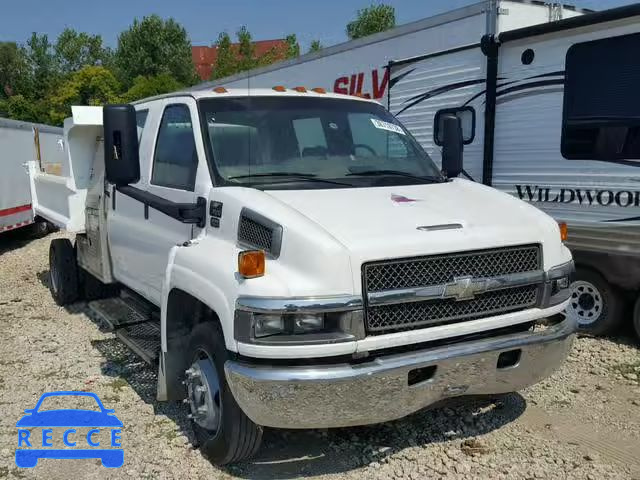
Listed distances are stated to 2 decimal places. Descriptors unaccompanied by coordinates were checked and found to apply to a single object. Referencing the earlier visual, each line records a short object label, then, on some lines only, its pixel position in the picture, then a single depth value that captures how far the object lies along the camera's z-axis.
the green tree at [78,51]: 64.19
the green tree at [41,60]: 60.16
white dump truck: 3.13
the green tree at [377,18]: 37.78
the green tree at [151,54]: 52.44
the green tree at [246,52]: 39.11
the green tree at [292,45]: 46.66
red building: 48.06
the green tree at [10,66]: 63.22
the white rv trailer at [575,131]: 5.62
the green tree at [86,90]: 47.66
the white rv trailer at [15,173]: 11.08
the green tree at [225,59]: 36.94
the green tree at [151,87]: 40.46
